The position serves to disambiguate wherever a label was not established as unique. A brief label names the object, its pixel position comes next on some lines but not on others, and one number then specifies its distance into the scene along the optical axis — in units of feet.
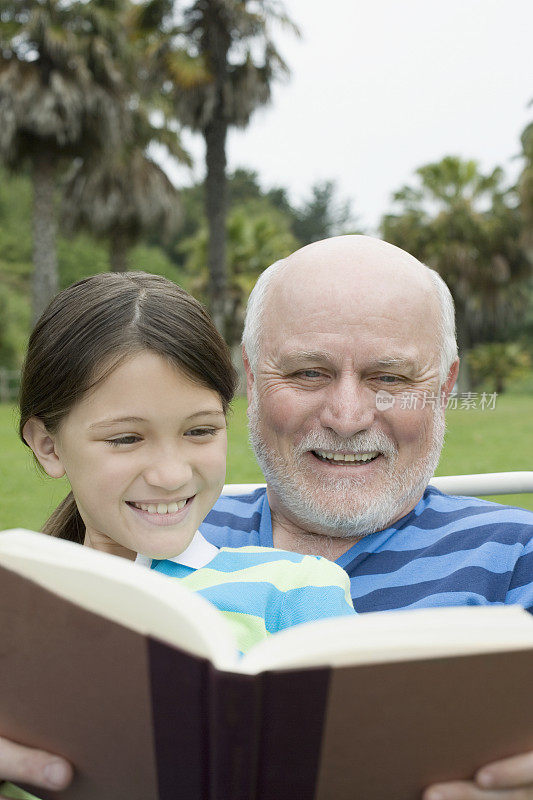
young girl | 3.62
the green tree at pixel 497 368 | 49.78
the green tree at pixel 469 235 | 63.72
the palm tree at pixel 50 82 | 39.91
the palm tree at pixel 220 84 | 40.52
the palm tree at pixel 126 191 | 50.47
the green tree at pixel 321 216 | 139.33
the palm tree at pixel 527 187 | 47.03
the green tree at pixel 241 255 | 64.18
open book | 2.36
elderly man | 5.15
